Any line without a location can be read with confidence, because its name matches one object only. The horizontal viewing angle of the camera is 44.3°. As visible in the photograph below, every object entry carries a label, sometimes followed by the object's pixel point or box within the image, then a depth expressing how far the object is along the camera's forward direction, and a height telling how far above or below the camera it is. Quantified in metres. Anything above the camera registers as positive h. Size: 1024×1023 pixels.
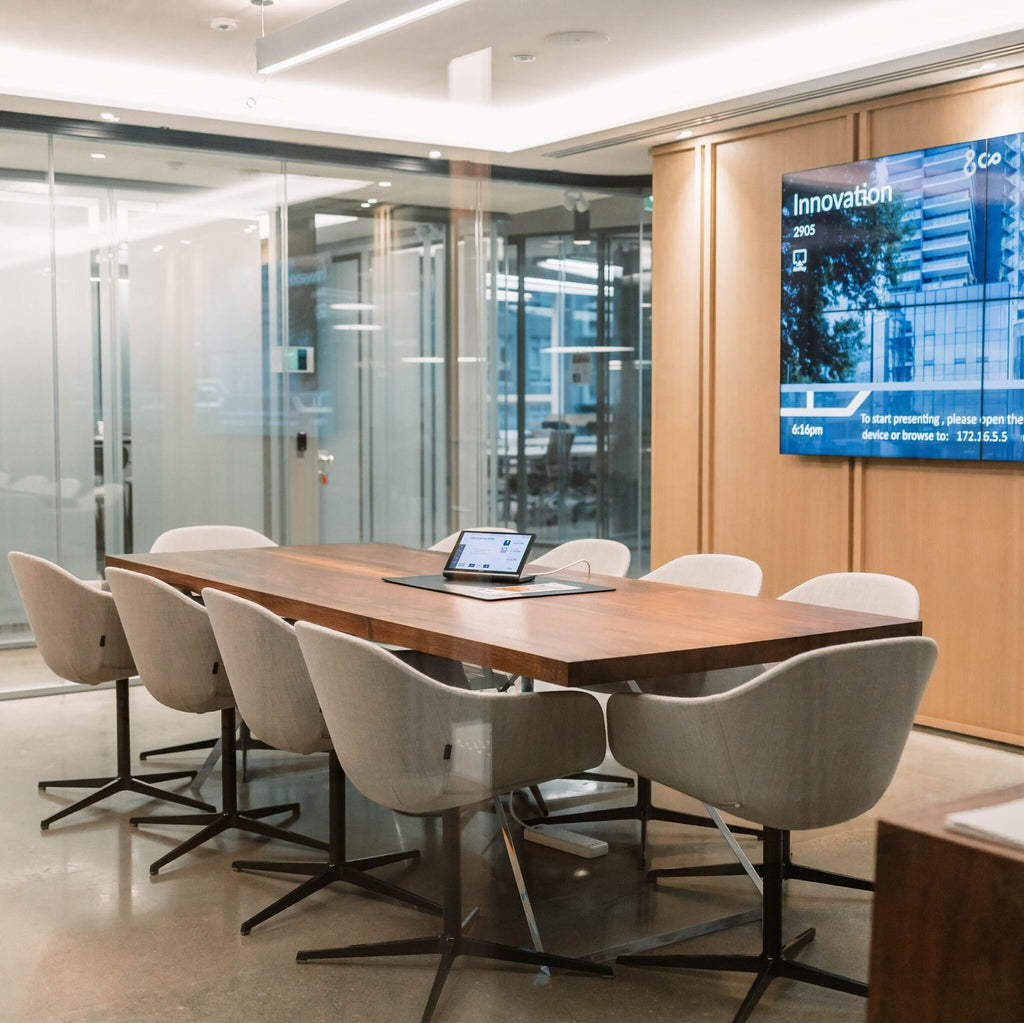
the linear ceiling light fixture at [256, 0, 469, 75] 4.38 +1.40
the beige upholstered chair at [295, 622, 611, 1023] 2.84 -0.78
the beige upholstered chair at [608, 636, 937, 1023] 2.72 -0.73
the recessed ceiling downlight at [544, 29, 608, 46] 5.54 +1.63
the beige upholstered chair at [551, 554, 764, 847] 3.97 -0.85
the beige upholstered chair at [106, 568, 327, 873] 3.85 -0.75
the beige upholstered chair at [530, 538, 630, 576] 4.85 -0.60
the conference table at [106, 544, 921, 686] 2.92 -0.58
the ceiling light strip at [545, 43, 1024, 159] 5.01 +1.38
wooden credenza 1.29 -0.55
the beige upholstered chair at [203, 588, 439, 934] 3.36 -0.75
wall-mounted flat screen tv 5.13 +0.43
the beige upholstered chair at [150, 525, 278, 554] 5.49 -0.59
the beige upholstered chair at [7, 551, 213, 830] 4.28 -0.77
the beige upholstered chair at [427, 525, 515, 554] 5.66 -0.63
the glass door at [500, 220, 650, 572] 8.29 +0.10
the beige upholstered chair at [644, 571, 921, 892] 3.57 -0.62
